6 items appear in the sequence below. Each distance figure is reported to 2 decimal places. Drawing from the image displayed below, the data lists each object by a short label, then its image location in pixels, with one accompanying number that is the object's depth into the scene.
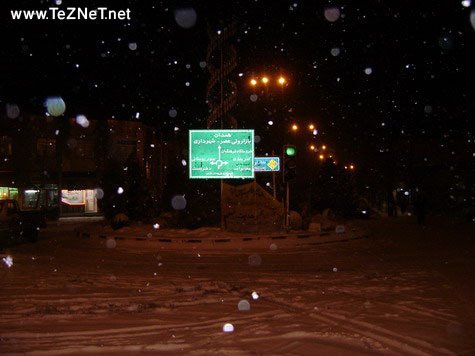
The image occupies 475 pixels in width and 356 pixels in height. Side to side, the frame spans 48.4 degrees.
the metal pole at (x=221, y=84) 25.81
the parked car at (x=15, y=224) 18.88
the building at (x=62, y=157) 45.84
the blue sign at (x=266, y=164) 25.38
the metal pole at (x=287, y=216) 23.50
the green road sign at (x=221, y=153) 24.59
